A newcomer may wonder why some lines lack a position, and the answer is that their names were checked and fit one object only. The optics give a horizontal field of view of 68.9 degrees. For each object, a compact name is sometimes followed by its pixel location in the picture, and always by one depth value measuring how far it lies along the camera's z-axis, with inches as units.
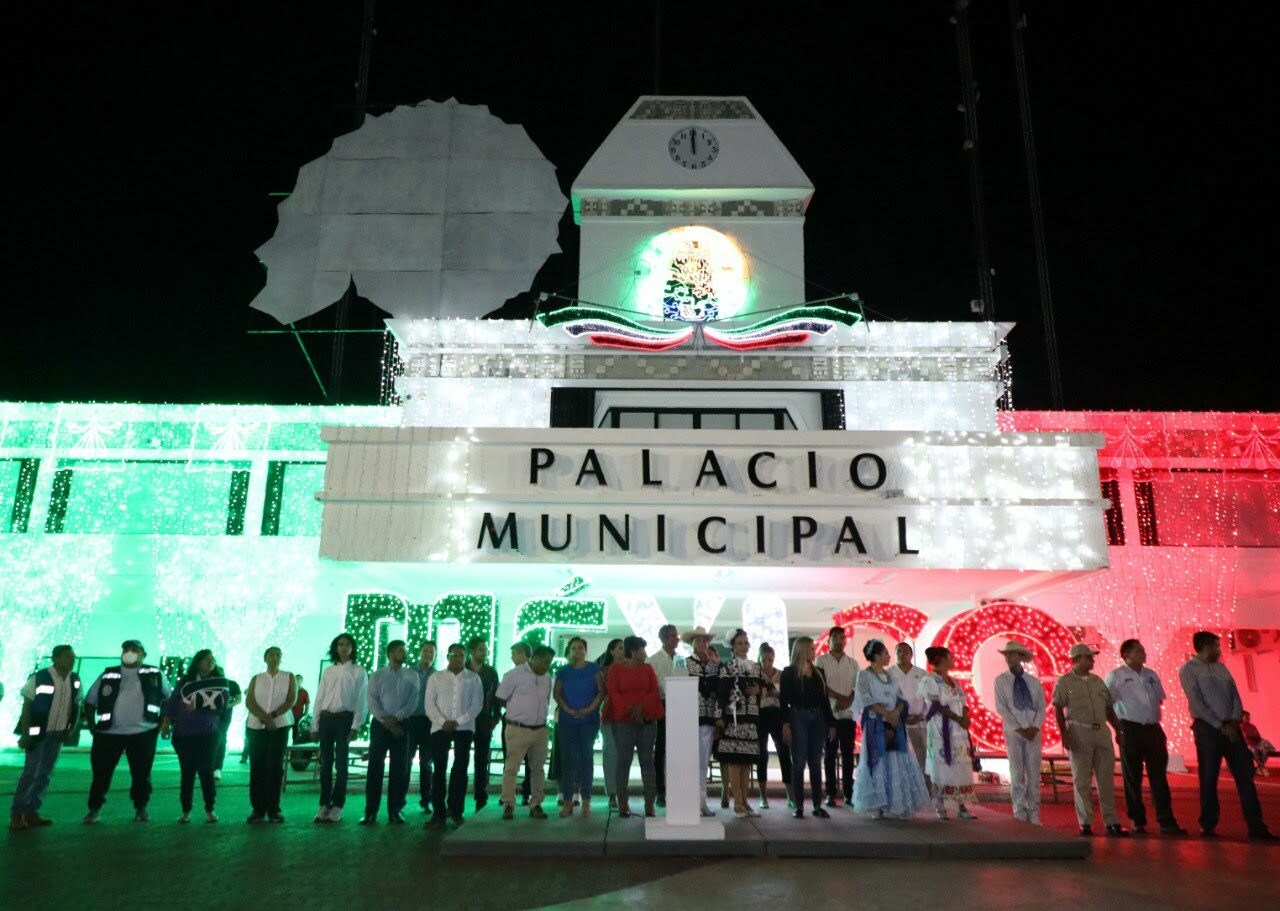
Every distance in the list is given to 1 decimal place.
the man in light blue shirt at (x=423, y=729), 391.9
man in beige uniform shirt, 362.3
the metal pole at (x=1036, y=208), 886.4
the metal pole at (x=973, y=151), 884.0
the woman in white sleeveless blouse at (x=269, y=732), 374.9
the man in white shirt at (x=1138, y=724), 368.5
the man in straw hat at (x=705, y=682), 376.2
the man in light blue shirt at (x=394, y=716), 378.0
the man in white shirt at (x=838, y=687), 403.5
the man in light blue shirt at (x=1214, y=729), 351.9
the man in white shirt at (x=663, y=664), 398.9
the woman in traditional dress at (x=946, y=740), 364.8
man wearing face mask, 371.9
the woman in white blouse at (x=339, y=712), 383.2
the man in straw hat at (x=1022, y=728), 368.8
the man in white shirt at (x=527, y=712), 376.2
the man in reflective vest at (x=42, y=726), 351.6
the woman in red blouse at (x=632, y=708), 366.6
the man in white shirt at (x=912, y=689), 380.5
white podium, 308.8
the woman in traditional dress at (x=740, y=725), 369.7
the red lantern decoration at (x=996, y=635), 484.4
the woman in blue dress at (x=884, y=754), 360.8
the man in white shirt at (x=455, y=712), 377.7
